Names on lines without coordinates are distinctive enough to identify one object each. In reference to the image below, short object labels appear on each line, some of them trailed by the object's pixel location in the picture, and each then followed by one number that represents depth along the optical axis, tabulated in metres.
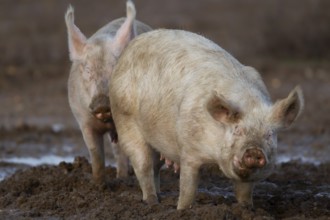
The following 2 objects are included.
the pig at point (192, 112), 13.78
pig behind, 18.66
